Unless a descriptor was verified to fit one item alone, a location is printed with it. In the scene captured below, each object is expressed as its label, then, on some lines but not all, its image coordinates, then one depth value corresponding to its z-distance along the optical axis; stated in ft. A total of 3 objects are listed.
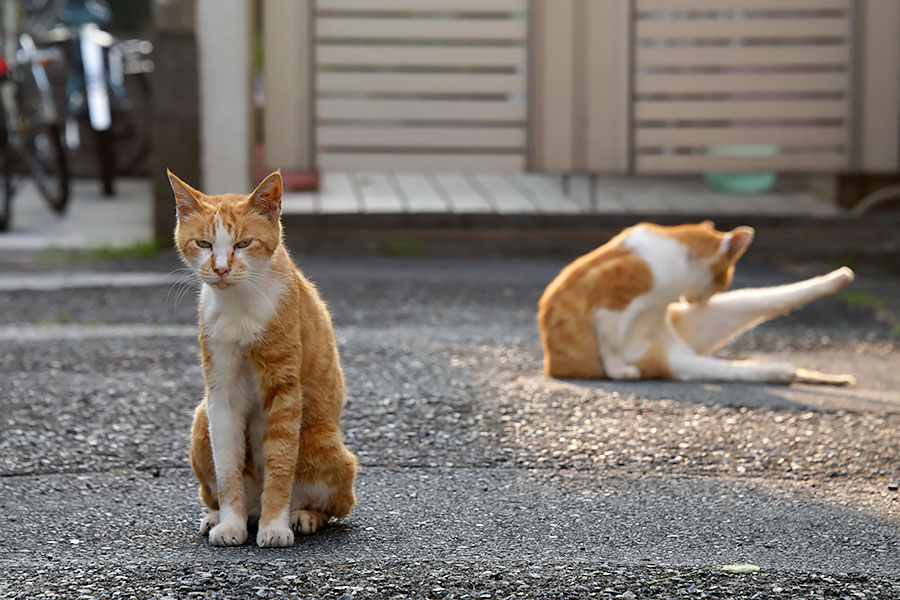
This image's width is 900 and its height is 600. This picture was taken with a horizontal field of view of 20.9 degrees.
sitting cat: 21.09
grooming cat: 34.29
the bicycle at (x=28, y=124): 59.97
